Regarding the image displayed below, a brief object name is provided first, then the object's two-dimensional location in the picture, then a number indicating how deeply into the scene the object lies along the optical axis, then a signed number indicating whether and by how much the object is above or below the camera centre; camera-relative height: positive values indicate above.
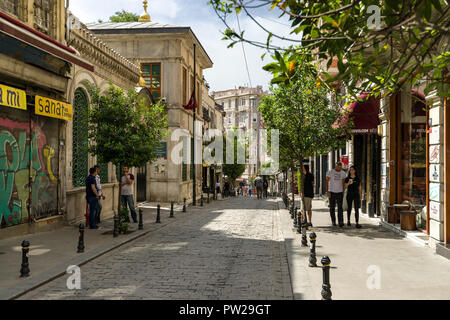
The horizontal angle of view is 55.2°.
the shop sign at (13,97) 10.16 +1.77
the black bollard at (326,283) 5.66 -1.48
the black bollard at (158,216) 15.38 -1.67
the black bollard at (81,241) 9.19 -1.53
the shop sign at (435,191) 9.36 -0.45
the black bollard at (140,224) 13.15 -1.65
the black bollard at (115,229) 11.53 -1.58
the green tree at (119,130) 11.95 +1.13
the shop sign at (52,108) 11.71 +1.78
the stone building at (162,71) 26.62 +6.21
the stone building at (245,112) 91.38 +12.70
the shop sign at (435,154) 9.41 +0.38
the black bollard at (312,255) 7.73 -1.53
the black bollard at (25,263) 6.99 -1.52
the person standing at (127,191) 14.34 -0.71
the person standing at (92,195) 12.71 -0.75
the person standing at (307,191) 13.36 -0.64
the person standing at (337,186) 13.18 -0.47
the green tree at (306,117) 16.09 +2.02
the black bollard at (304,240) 10.11 -1.64
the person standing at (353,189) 13.20 -0.57
